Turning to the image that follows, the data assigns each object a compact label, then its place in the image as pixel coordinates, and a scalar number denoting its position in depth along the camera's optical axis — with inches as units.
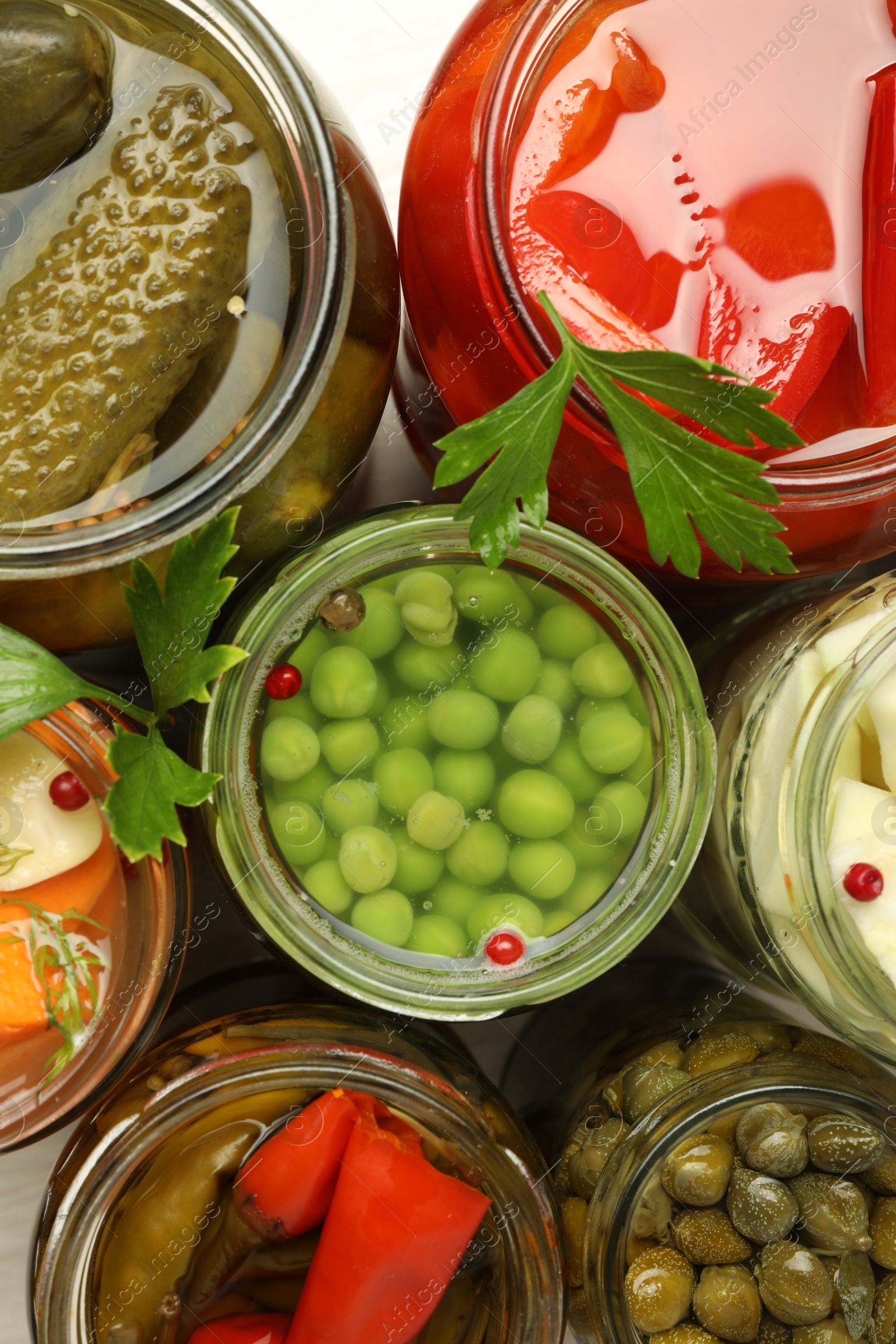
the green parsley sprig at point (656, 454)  12.7
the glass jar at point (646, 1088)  13.9
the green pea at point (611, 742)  14.0
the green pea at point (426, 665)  14.1
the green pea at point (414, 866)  13.9
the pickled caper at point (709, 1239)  13.9
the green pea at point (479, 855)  13.9
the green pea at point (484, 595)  14.2
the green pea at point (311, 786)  14.0
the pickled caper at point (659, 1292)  13.8
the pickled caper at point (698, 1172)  14.0
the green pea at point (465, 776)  14.0
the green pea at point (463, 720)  13.9
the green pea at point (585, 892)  14.1
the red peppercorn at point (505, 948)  13.9
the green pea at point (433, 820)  13.8
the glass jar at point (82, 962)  13.8
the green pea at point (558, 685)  14.1
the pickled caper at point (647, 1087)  14.4
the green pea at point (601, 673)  14.1
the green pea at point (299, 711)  14.0
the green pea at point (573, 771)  14.1
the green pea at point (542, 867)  14.0
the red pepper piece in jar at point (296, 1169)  14.0
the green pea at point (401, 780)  13.9
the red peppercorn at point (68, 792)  13.8
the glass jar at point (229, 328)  13.0
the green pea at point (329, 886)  13.9
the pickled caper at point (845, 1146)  14.0
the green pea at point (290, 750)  13.8
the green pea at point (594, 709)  14.2
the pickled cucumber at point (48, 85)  12.8
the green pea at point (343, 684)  13.8
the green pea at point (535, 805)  13.9
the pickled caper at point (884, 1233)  14.0
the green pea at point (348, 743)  13.9
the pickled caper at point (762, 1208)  13.9
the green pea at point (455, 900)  14.0
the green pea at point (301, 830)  13.9
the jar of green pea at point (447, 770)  13.8
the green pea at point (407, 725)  14.1
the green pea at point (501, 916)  14.0
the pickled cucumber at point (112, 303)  12.9
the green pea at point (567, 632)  14.2
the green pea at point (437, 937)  13.9
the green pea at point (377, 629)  14.0
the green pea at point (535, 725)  14.0
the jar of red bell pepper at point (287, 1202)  13.9
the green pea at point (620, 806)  14.1
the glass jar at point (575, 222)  12.8
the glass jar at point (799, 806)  13.4
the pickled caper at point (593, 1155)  14.5
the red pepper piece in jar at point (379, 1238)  13.9
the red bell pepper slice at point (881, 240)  13.0
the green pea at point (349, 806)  13.9
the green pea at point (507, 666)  14.0
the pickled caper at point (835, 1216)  13.9
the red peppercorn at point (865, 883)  13.4
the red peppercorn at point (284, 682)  14.0
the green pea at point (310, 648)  14.0
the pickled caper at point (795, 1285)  13.8
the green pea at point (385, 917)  13.9
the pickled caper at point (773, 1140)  13.9
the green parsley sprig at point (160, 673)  13.1
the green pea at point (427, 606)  14.0
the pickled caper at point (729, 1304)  13.8
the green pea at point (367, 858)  13.8
